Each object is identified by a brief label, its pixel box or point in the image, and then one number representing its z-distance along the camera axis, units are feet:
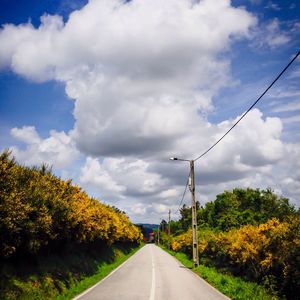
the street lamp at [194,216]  91.06
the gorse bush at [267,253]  51.13
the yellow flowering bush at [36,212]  36.55
